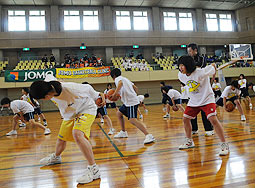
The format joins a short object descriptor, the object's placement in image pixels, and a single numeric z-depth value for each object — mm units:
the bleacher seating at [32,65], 15172
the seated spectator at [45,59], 16016
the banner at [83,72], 14109
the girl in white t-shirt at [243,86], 9392
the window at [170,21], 19469
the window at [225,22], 20828
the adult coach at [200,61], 3254
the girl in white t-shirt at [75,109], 1846
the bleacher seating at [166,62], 16828
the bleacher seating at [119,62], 16172
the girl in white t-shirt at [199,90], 2607
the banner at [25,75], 13727
